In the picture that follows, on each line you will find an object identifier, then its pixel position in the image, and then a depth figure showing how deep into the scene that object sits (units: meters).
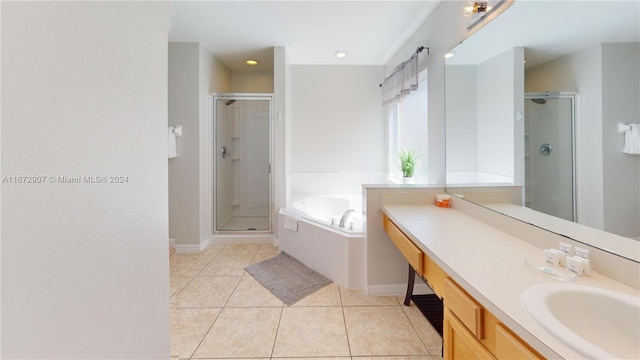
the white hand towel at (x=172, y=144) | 2.92
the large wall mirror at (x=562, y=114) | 0.92
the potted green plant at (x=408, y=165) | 2.82
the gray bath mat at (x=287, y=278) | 2.19
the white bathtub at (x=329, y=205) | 3.43
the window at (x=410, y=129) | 2.74
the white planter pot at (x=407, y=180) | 2.85
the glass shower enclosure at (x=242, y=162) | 3.45
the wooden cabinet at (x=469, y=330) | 0.70
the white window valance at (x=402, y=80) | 2.48
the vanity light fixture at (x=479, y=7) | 1.56
